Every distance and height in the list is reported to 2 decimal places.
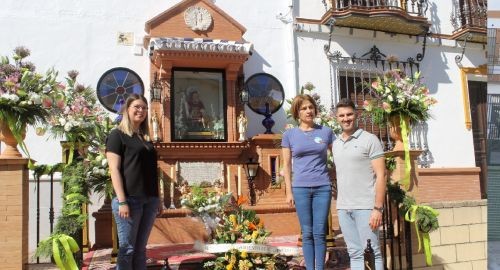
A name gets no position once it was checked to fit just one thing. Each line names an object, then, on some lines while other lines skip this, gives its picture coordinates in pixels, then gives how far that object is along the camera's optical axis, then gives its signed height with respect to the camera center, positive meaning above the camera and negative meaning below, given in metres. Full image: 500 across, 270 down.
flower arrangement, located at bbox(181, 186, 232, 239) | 5.80 -0.38
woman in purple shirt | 4.11 -0.07
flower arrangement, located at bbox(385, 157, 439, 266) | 5.18 -0.50
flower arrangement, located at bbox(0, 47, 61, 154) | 4.57 +0.81
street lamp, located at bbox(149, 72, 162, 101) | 8.28 +1.46
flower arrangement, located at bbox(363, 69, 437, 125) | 5.57 +0.79
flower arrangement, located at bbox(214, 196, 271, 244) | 5.00 -0.61
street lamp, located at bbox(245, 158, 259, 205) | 8.34 +0.00
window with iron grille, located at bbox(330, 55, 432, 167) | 9.96 +1.84
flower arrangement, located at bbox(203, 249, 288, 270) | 4.68 -0.87
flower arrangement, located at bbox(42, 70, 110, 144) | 5.33 +0.67
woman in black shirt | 3.79 -0.05
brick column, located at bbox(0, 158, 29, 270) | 4.50 -0.33
